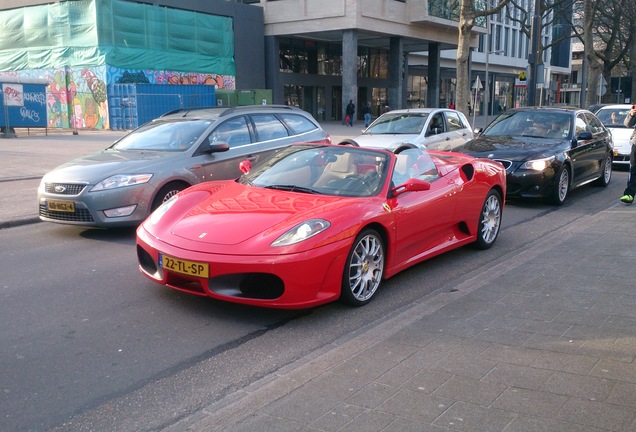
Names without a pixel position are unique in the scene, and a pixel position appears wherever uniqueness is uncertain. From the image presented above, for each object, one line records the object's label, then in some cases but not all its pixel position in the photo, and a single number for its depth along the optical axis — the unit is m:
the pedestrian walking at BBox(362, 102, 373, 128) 38.81
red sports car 4.84
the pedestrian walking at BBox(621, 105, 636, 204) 10.24
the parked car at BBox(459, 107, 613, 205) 10.30
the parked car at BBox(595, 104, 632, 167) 15.84
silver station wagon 7.70
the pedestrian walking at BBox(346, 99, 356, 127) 38.09
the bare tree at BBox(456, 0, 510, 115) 23.06
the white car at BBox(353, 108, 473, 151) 13.37
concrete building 34.56
